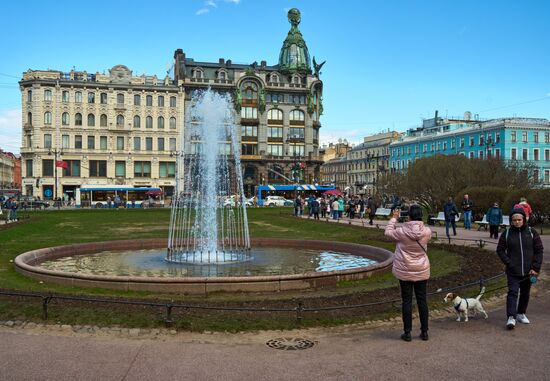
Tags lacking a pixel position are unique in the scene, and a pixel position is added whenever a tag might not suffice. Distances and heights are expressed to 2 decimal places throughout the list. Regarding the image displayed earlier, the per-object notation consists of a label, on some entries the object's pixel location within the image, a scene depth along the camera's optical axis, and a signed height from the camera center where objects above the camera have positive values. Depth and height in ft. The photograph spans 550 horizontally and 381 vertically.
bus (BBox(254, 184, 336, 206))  234.99 -0.97
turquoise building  250.98 +25.18
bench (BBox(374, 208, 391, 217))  124.29 -5.98
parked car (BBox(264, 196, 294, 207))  215.76 -5.92
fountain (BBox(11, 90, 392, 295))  35.47 -7.05
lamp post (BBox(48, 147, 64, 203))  235.44 +14.53
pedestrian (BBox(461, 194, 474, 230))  88.00 -4.66
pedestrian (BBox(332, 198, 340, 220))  121.41 -5.23
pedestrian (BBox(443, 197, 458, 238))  75.00 -3.58
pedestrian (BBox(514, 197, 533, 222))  61.21 -2.10
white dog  26.63 -6.13
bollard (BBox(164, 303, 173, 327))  25.68 -6.42
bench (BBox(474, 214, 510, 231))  83.10 -5.90
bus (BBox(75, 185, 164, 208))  207.10 -3.23
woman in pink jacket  23.12 -3.41
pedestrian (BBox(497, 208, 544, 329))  25.34 -3.45
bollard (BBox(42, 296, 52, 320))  26.73 -6.23
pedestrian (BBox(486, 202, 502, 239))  69.82 -4.01
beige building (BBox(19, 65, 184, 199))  238.89 +28.19
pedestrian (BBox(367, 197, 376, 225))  100.76 -4.22
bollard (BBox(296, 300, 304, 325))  25.73 -6.41
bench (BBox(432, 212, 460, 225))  100.99 -6.12
